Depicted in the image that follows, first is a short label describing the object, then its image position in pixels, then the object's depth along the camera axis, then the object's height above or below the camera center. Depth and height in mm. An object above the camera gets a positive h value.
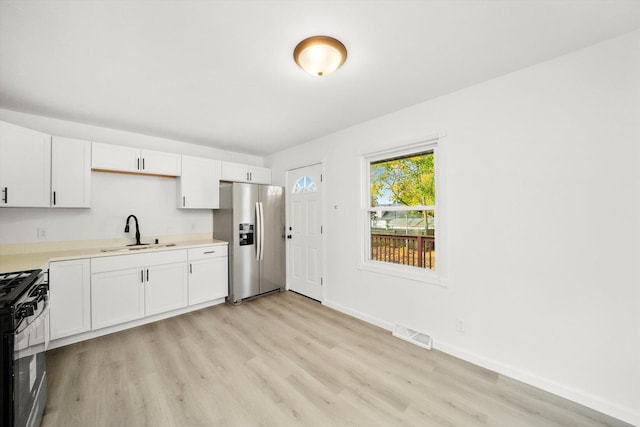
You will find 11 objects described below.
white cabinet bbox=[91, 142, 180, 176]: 2951 +731
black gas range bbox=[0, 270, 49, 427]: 1112 -691
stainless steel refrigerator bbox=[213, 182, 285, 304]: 3723 -317
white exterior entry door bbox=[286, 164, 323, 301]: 3766 -249
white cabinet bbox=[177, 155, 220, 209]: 3619 +490
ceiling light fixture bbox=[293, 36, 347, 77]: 1613 +1114
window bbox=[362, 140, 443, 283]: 2627 +32
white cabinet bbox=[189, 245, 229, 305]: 3379 -844
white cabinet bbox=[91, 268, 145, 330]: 2648 -926
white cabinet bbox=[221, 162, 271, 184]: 4059 +744
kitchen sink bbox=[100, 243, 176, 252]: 2957 -415
